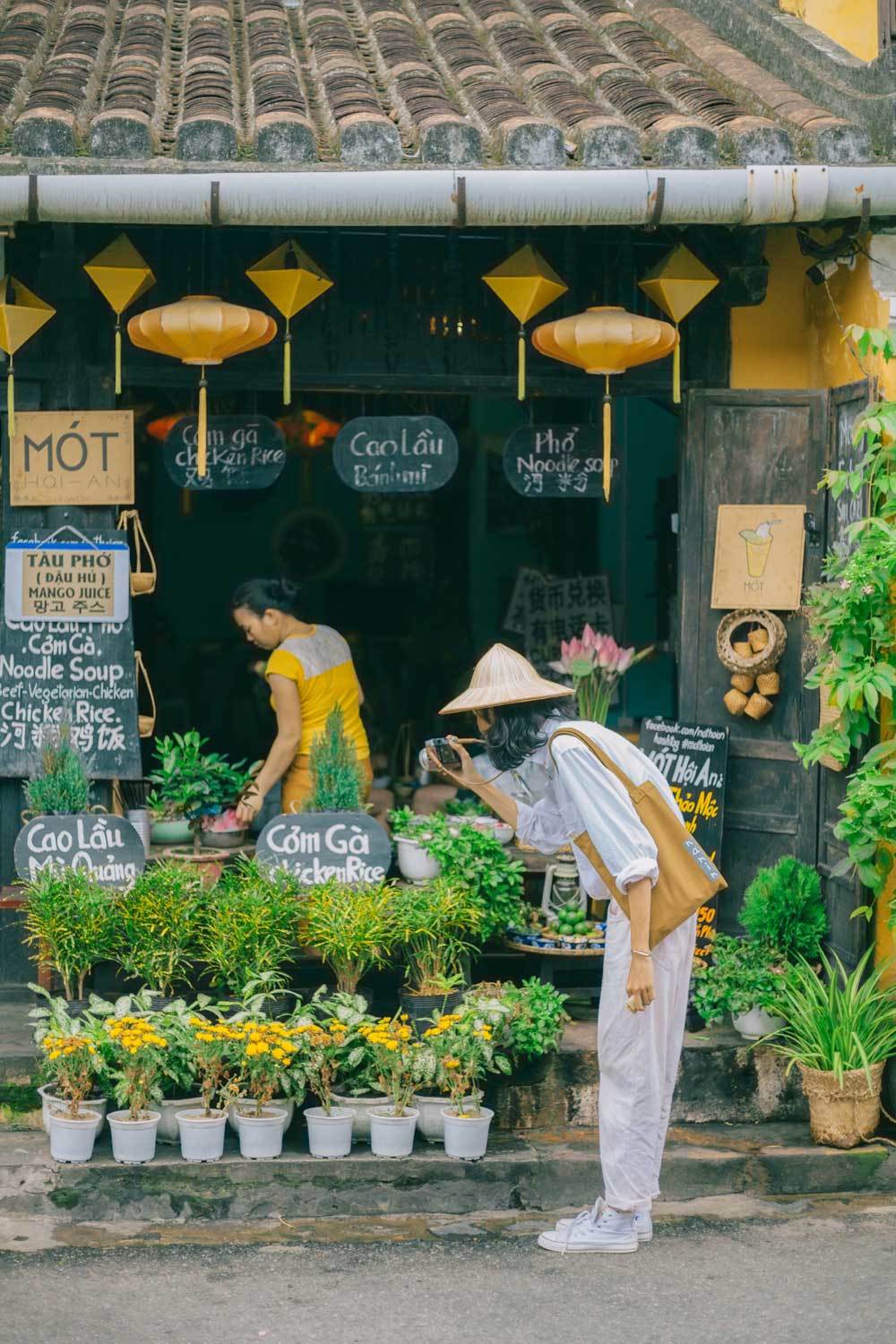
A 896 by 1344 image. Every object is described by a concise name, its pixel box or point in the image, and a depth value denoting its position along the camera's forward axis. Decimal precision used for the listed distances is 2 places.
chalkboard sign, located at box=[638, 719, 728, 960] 7.65
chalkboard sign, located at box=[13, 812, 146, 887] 7.23
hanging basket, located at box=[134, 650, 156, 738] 7.76
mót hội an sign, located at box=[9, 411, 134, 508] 7.51
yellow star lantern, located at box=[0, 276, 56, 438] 7.18
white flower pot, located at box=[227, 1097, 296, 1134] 6.40
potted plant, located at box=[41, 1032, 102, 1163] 6.25
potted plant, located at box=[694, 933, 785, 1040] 7.00
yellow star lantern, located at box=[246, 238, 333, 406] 7.15
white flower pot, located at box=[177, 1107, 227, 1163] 6.26
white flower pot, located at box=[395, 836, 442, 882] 7.59
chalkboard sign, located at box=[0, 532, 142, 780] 7.61
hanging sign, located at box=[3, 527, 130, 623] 7.55
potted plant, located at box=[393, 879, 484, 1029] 6.91
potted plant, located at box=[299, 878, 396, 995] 6.84
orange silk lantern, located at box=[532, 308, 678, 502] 7.07
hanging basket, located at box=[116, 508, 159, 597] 7.67
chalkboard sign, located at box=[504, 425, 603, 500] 7.92
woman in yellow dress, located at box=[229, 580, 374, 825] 8.09
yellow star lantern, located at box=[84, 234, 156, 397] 7.11
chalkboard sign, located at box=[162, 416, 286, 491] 7.82
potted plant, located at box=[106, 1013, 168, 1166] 6.21
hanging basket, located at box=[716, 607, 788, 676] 7.57
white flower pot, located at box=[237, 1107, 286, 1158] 6.30
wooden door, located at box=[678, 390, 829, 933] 7.62
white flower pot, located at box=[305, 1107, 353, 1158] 6.34
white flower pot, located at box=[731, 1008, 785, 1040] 7.02
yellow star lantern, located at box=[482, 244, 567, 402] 7.17
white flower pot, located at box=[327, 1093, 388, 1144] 6.49
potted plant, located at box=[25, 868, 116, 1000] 6.81
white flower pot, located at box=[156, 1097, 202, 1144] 6.46
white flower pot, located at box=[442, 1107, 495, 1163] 6.34
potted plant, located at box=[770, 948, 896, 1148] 6.59
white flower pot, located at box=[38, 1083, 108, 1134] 6.37
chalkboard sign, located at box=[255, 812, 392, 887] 7.36
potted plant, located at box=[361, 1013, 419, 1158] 6.35
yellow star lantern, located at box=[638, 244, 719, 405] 7.31
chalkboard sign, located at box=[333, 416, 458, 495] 7.77
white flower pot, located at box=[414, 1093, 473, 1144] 6.52
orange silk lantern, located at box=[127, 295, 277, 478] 6.88
